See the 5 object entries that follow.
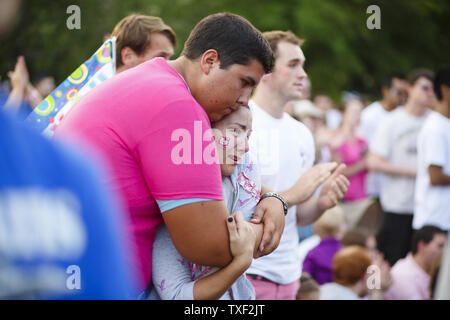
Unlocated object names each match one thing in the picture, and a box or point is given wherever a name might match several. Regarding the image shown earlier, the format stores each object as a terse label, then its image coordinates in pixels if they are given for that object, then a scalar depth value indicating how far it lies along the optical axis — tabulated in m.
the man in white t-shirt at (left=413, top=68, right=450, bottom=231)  5.59
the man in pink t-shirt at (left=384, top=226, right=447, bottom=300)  4.86
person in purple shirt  4.88
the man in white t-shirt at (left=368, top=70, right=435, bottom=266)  6.69
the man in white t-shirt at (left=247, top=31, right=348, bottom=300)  3.40
